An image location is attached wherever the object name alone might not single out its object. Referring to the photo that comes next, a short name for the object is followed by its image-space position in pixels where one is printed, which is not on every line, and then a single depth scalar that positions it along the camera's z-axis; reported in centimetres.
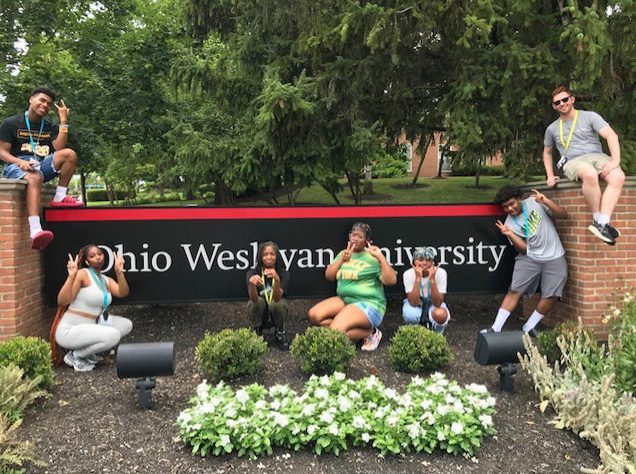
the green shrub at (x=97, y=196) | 4584
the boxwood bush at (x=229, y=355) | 420
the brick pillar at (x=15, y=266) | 480
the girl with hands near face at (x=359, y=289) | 516
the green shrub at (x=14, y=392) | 345
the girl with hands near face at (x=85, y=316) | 467
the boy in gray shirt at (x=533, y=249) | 557
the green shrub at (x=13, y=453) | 288
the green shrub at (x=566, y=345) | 400
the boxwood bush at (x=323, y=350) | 429
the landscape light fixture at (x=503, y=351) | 403
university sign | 555
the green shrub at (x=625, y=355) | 367
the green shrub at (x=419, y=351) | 443
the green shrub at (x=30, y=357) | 396
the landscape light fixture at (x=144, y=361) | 373
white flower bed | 318
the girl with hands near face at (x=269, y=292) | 516
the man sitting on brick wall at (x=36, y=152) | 495
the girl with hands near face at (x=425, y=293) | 524
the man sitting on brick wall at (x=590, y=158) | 504
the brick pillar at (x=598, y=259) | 547
